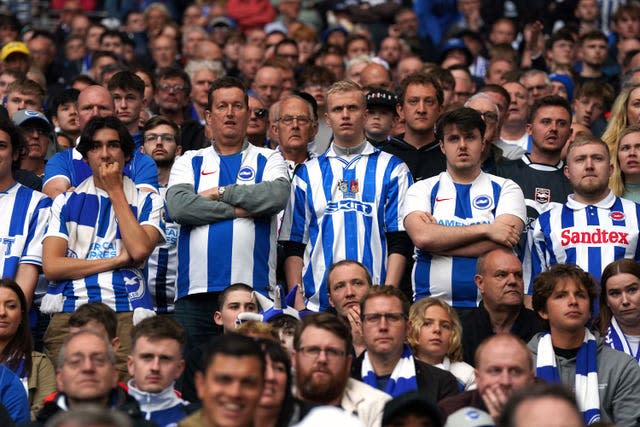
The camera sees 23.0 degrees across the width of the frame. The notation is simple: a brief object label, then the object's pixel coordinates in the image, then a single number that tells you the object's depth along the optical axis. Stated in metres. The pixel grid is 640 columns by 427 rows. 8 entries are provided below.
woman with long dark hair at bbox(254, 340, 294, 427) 8.77
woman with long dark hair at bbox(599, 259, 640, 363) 11.00
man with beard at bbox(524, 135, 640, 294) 11.48
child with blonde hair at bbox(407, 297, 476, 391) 10.65
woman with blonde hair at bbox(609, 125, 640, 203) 12.20
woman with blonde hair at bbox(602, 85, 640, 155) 13.30
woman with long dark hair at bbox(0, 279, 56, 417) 10.49
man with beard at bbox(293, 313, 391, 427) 9.35
